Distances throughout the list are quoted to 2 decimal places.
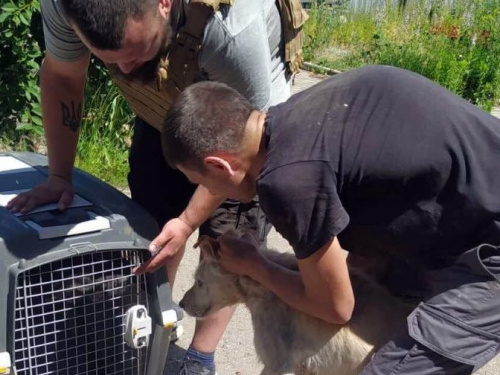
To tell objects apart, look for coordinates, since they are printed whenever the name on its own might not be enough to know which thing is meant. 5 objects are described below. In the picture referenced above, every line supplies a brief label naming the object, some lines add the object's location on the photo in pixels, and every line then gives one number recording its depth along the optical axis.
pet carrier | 2.24
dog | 2.46
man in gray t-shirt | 2.22
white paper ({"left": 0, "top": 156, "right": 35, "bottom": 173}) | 2.85
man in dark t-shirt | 2.06
